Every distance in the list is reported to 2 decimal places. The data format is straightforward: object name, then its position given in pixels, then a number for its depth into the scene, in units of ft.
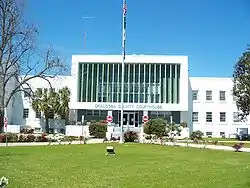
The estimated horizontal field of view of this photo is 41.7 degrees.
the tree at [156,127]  123.57
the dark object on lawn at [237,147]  73.43
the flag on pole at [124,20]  99.71
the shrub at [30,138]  100.02
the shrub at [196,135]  118.78
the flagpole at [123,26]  99.79
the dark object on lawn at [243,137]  145.19
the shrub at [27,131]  142.99
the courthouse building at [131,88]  154.37
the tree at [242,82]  137.06
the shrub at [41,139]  101.43
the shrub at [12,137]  98.71
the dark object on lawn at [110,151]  58.93
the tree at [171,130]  122.66
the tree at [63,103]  153.83
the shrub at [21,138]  100.70
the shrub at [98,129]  130.36
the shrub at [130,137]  103.98
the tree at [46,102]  151.55
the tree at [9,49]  92.24
